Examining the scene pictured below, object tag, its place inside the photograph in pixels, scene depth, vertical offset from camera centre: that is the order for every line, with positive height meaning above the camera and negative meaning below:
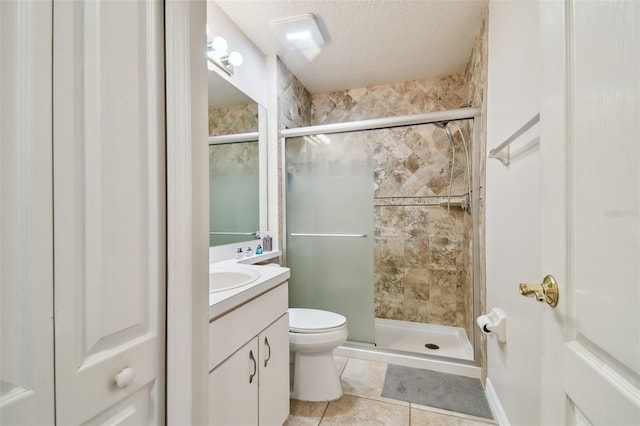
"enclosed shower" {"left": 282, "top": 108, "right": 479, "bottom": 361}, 2.32 -0.15
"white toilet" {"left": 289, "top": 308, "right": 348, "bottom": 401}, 1.67 -0.93
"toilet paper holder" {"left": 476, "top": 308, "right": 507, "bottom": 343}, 1.44 -0.62
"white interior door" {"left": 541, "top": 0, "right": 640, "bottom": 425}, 0.41 +0.00
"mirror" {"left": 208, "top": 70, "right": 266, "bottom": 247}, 1.85 +0.38
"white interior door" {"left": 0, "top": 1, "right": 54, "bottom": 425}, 0.41 +0.00
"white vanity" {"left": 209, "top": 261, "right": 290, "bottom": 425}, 0.95 -0.55
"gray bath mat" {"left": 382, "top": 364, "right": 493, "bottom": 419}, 1.66 -1.18
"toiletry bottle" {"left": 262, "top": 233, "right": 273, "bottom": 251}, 2.29 -0.25
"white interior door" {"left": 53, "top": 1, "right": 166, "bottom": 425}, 0.48 +0.01
